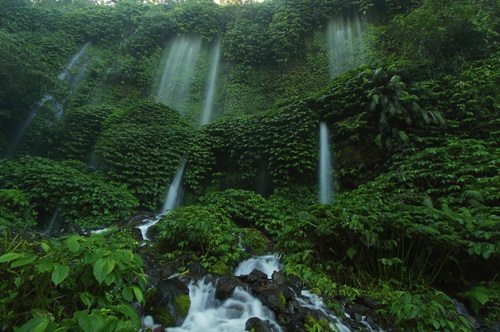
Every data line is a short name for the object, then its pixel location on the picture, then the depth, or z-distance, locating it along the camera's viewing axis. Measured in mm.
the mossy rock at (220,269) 4324
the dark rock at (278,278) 3928
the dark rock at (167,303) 3074
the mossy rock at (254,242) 5715
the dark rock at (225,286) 3648
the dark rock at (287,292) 3527
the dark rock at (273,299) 3342
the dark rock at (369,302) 3493
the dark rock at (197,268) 4234
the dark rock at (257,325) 2940
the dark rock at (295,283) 3822
